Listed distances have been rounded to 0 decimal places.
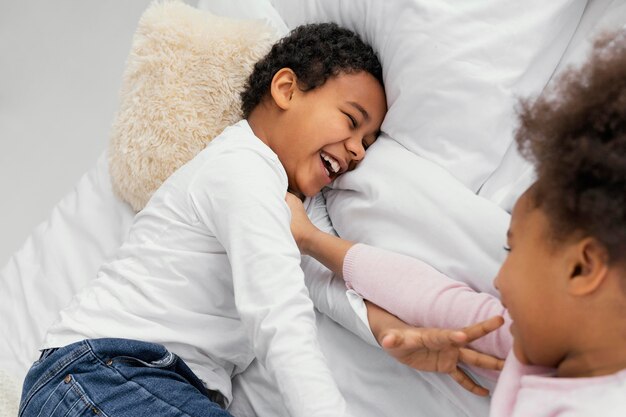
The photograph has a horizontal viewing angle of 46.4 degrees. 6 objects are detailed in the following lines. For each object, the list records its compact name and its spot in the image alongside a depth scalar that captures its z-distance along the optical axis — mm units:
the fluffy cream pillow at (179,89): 1289
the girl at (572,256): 668
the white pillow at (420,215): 998
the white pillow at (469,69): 1104
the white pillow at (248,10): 1416
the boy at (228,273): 960
